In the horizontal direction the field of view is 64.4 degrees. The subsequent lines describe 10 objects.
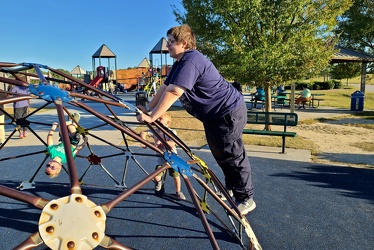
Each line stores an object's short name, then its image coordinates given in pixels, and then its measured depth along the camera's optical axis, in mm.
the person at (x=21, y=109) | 7957
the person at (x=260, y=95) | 14916
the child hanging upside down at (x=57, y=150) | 3646
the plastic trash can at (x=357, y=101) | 13344
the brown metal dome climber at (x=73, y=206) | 1234
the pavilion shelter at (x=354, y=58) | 13430
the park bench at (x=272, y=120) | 6336
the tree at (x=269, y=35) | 7164
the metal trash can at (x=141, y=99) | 12344
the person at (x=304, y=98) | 14572
